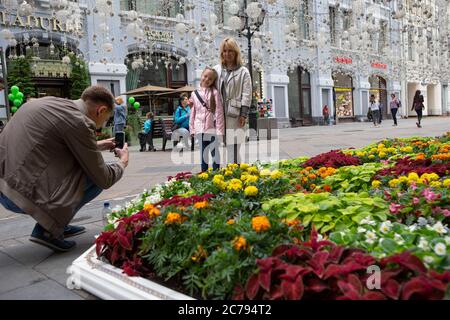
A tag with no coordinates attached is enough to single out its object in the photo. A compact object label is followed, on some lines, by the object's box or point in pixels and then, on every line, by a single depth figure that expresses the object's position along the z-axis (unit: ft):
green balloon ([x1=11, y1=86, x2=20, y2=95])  46.42
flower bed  5.85
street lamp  46.80
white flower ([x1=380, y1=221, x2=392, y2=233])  7.31
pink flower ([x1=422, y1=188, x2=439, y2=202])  8.53
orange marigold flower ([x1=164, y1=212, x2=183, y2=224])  7.78
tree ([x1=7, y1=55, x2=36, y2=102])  52.42
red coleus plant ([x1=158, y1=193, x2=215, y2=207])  9.41
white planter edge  6.86
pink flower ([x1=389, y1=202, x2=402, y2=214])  8.54
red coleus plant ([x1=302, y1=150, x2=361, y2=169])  15.78
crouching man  10.07
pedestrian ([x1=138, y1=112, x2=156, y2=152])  46.43
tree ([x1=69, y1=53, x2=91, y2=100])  57.36
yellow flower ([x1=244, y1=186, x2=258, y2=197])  10.05
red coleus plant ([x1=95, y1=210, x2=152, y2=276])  7.98
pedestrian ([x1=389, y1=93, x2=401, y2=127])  72.84
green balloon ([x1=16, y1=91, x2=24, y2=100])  46.71
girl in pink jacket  18.04
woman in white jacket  17.58
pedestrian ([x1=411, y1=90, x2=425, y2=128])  65.97
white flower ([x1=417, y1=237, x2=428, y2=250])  6.23
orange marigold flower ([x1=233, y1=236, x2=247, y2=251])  6.53
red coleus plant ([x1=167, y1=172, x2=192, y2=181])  14.48
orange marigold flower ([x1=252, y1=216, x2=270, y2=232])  7.08
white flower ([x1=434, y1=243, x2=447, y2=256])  5.87
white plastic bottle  11.70
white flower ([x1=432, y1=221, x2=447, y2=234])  6.91
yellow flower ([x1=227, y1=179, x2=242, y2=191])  10.80
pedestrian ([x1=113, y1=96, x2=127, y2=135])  44.55
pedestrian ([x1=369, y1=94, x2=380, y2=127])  74.95
